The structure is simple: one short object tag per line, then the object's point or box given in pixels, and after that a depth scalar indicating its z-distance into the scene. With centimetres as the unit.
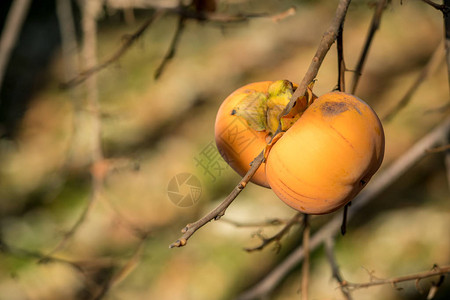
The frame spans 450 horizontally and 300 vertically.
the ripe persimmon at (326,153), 119
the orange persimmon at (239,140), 123
